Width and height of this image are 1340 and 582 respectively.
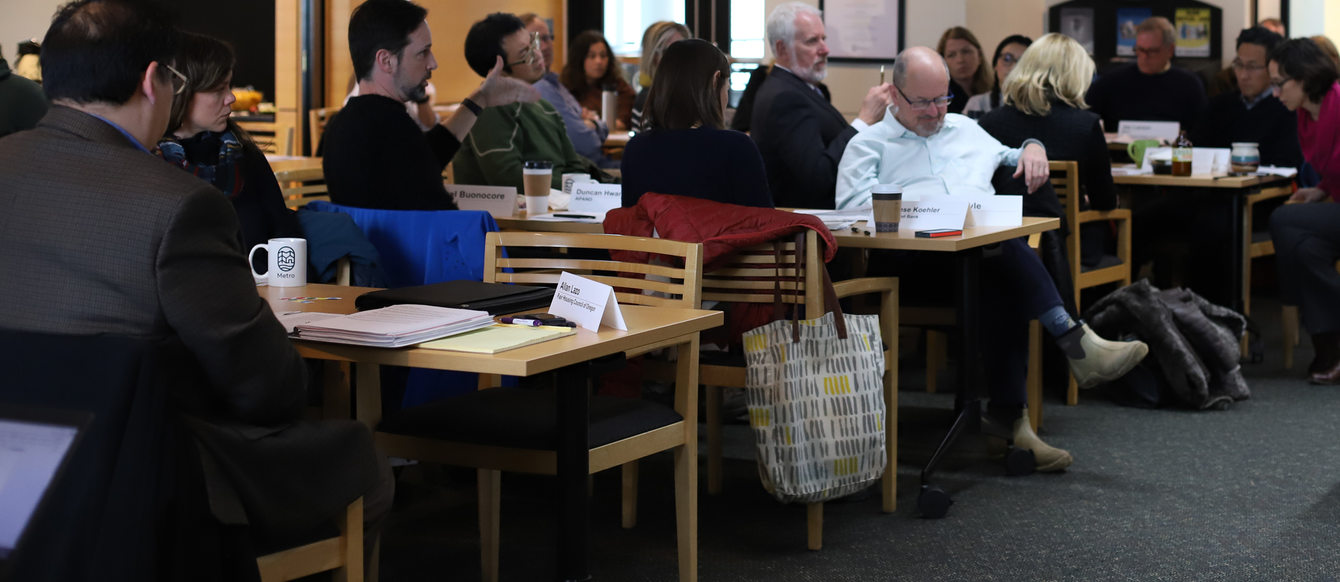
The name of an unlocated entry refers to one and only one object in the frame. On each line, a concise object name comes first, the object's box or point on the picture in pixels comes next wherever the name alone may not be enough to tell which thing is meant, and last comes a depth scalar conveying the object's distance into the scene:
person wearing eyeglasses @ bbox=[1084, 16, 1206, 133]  7.18
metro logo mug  2.64
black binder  2.28
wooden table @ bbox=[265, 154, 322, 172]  5.33
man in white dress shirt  3.84
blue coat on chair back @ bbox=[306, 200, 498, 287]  3.21
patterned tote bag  2.97
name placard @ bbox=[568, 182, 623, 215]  4.05
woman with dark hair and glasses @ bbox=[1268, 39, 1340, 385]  5.06
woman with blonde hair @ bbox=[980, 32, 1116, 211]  4.63
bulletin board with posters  8.98
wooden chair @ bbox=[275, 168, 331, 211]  4.91
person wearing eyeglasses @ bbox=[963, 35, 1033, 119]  7.24
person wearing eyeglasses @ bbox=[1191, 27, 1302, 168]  6.35
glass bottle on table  5.45
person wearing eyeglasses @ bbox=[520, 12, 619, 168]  6.02
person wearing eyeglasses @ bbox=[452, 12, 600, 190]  4.77
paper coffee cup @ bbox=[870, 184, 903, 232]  3.32
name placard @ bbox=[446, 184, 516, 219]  3.94
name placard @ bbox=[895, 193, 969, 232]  3.40
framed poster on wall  8.51
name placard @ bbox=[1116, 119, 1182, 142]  6.52
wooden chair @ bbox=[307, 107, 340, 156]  6.52
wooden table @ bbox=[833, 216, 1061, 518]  3.25
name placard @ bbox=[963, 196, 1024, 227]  3.63
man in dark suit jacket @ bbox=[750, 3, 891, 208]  4.33
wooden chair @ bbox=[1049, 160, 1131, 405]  4.47
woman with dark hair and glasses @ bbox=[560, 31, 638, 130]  7.43
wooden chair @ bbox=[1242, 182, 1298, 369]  5.33
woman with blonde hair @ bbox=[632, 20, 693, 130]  6.63
